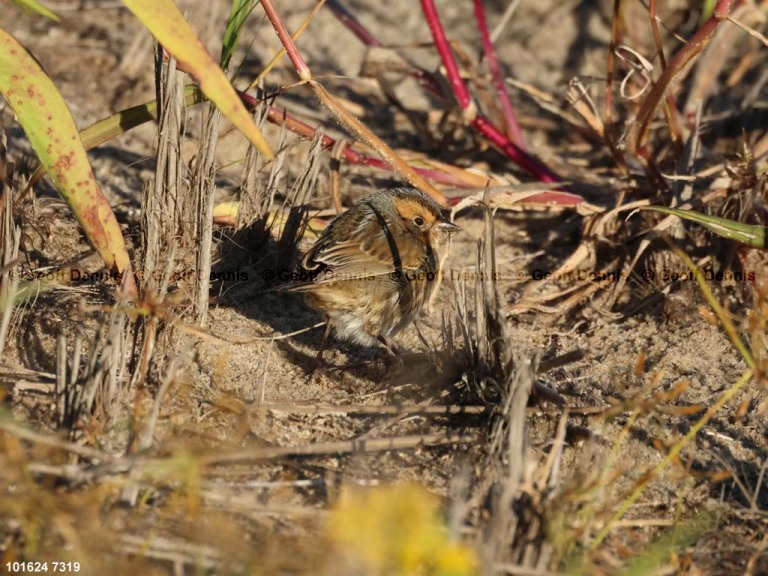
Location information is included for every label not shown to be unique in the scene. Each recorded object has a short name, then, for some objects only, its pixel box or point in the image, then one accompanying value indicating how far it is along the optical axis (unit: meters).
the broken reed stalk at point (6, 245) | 7.30
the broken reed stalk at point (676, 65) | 8.74
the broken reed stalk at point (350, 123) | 7.89
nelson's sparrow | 8.95
